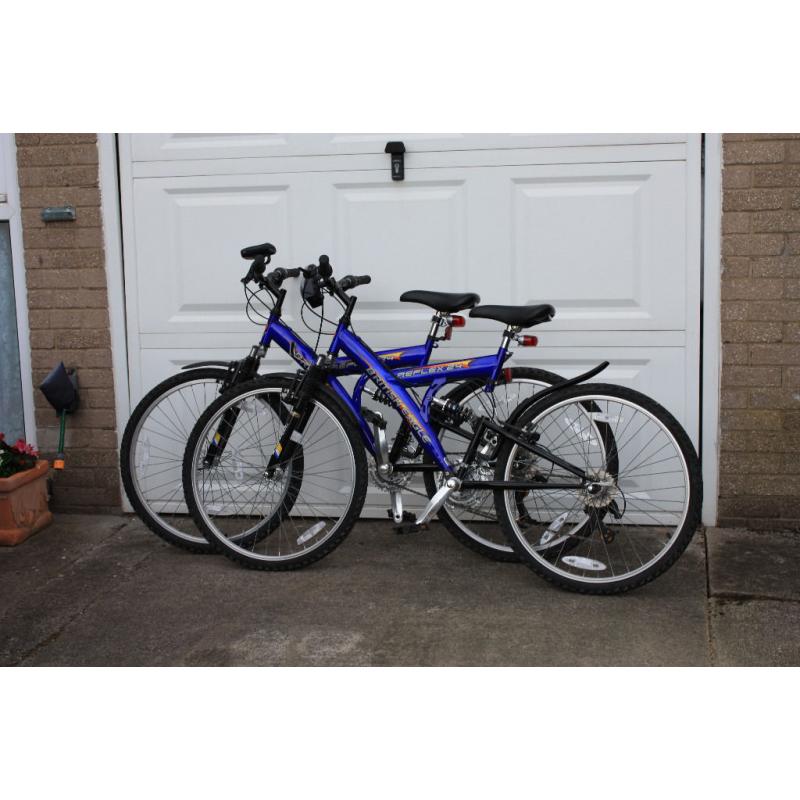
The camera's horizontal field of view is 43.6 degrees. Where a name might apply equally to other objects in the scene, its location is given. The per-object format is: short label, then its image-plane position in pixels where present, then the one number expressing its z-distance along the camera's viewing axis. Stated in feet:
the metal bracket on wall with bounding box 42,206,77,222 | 14.88
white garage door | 13.82
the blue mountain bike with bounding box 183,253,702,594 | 11.89
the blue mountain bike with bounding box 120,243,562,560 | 12.88
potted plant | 14.28
